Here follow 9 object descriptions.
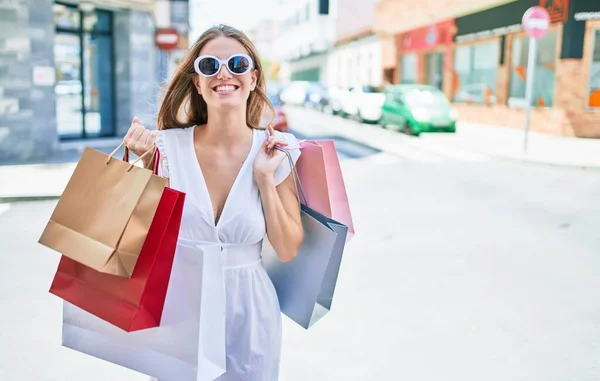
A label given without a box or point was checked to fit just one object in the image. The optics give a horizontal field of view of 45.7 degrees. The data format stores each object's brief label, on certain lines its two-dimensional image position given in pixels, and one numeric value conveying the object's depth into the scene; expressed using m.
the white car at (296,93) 44.44
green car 21.35
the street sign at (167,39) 23.72
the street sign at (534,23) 16.42
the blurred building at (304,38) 59.38
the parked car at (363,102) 26.56
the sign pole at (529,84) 15.84
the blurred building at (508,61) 21.11
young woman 2.22
